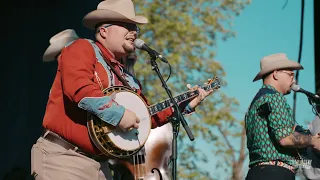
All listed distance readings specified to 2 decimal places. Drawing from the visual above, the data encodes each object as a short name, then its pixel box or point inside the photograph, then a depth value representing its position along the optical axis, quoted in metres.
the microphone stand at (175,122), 3.62
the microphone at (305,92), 4.50
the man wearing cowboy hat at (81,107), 3.37
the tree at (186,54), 13.53
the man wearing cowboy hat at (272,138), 4.25
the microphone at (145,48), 3.68
